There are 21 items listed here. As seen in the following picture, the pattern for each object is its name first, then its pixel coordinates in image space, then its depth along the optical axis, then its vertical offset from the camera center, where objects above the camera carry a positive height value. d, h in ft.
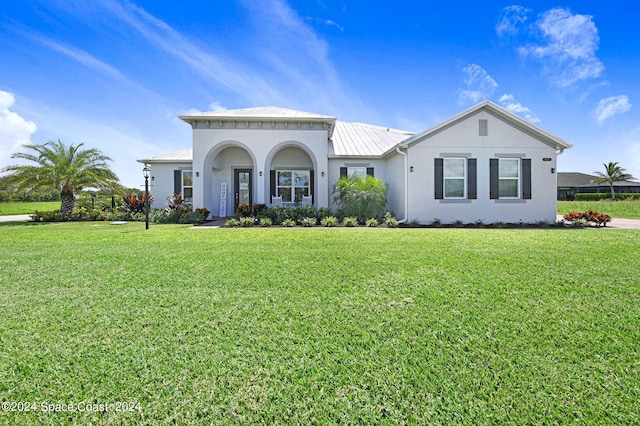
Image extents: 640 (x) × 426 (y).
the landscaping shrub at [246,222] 40.11 -1.87
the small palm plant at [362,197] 43.21 +1.48
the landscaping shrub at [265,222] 40.93 -1.93
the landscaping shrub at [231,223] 40.22 -2.00
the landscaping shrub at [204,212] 45.78 -0.56
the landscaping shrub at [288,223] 40.36 -2.07
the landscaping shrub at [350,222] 40.11 -1.98
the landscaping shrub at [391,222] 40.04 -2.02
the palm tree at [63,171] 50.21 +6.62
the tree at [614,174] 142.82 +14.94
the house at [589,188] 150.81 +8.97
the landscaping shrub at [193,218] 44.29 -1.42
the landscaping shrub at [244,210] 44.42 -0.29
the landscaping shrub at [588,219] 39.78 -1.80
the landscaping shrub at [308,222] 40.54 -1.96
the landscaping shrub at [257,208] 44.59 -0.01
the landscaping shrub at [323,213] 43.88 -0.82
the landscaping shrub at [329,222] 40.06 -1.95
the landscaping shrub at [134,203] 51.55 +0.93
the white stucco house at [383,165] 42.60 +6.74
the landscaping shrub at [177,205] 47.57 +0.57
